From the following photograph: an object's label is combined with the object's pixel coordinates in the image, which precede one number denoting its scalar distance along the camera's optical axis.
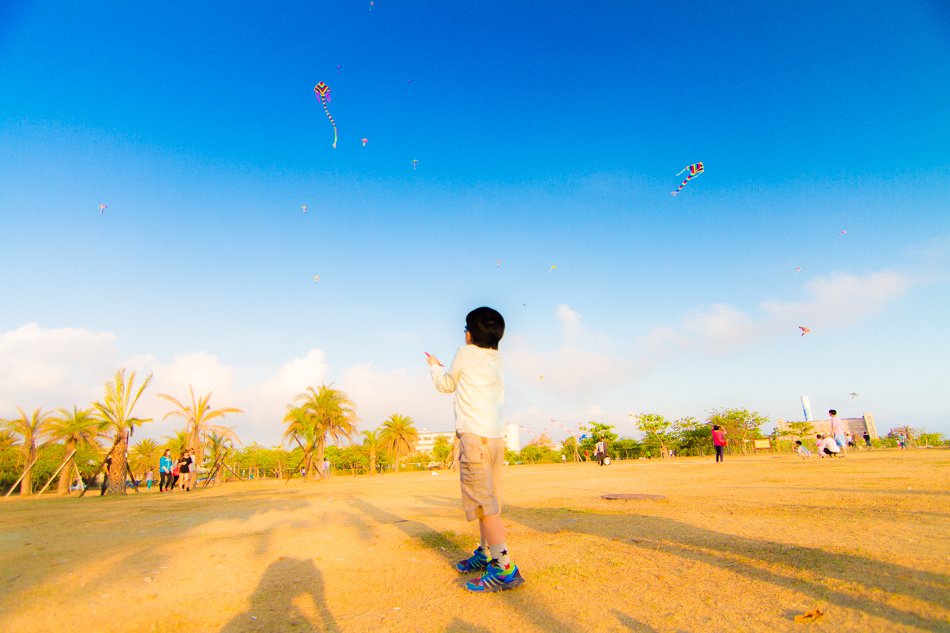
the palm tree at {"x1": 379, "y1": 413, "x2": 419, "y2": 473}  59.38
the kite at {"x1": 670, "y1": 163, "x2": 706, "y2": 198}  13.04
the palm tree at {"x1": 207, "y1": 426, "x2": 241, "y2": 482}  42.28
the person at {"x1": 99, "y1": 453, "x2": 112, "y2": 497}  21.06
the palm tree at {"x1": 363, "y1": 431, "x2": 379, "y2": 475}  56.38
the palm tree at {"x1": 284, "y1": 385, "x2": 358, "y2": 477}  42.00
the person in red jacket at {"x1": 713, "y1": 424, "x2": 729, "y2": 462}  20.84
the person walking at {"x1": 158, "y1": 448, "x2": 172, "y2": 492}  22.61
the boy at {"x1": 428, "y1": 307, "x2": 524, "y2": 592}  3.26
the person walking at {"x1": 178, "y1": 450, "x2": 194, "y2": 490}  21.88
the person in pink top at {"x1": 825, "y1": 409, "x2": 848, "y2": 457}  19.12
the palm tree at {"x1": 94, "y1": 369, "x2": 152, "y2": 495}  23.41
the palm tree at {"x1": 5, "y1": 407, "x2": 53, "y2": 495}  36.25
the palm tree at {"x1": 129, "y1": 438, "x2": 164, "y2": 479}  54.34
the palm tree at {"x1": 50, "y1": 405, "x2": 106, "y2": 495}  30.72
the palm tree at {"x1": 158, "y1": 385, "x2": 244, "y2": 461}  32.88
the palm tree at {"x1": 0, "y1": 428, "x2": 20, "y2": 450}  38.69
